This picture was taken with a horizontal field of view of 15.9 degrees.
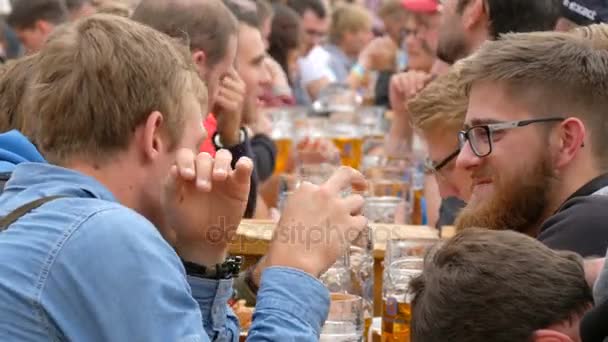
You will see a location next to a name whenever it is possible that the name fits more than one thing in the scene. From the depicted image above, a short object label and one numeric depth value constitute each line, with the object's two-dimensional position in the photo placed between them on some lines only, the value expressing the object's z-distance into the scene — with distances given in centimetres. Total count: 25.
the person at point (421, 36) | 1020
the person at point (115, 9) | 651
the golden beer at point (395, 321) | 454
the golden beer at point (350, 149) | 941
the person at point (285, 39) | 1460
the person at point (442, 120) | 591
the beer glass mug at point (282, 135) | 991
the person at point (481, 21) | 711
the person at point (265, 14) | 1195
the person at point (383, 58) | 1458
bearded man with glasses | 439
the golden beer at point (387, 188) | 770
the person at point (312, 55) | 1746
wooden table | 531
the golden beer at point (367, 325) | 489
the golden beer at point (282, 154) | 988
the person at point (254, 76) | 810
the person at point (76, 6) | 1168
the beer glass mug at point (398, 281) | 457
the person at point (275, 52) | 1210
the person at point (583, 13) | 675
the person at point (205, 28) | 586
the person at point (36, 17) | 1203
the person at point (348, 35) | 2045
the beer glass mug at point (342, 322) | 435
